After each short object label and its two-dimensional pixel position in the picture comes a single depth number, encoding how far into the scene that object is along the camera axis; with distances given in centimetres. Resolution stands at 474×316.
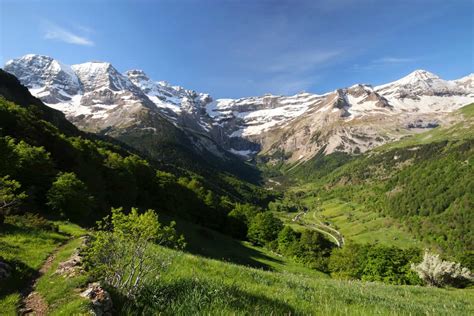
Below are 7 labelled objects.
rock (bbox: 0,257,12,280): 1352
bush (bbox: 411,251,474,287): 4434
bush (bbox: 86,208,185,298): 1033
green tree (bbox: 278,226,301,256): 9675
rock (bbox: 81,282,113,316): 689
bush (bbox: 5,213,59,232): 2616
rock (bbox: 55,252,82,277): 1412
